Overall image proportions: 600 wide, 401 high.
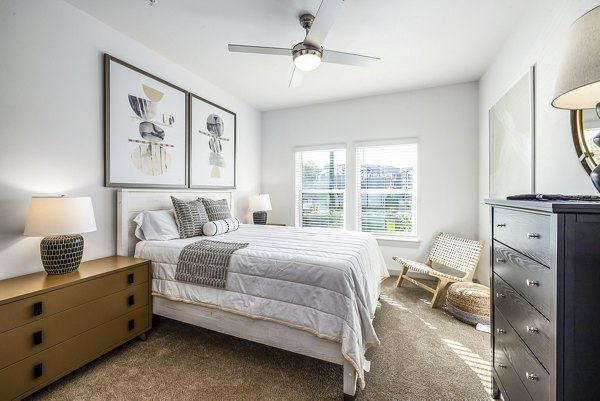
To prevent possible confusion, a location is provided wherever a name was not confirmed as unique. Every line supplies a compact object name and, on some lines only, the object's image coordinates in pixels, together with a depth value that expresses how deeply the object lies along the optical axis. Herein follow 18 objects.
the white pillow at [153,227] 2.40
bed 1.51
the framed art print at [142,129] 2.35
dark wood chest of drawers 0.79
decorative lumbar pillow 2.66
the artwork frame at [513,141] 2.01
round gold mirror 1.31
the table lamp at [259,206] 4.06
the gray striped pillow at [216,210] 2.97
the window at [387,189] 3.77
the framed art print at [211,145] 3.25
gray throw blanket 1.89
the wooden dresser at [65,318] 1.39
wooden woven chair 2.73
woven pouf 2.30
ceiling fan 1.68
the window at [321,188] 4.23
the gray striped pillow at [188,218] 2.57
